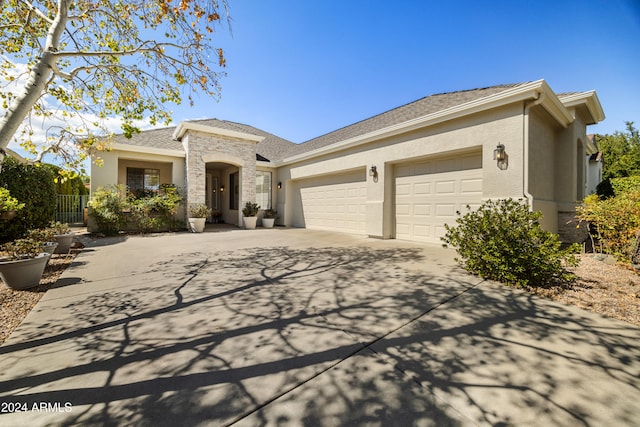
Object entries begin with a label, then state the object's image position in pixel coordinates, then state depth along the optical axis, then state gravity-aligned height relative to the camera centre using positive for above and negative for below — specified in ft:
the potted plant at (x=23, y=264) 12.92 -2.81
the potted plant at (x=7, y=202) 15.76 +0.50
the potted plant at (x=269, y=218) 44.29 -1.36
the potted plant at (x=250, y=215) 41.52 -0.78
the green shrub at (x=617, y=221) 17.21 -0.75
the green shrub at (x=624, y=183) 40.17 +4.67
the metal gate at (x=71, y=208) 45.06 +0.38
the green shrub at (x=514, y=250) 13.42 -2.19
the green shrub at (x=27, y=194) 23.24 +1.55
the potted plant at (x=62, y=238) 21.52 -2.39
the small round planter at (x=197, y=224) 36.86 -2.02
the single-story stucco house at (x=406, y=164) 20.40 +5.58
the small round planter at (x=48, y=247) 17.81 -2.59
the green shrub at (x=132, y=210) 32.27 +0.03
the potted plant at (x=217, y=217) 53.30 -1.44
